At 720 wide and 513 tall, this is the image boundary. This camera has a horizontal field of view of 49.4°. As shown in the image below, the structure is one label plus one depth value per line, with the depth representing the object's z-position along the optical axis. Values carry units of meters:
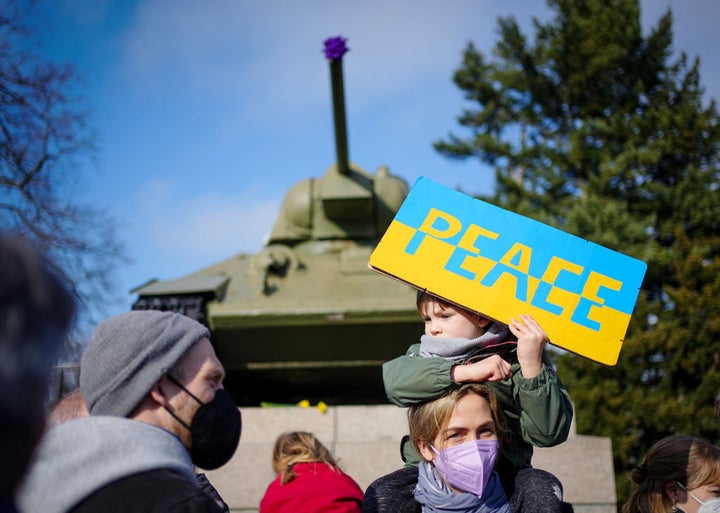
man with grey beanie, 1.56
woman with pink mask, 2.53
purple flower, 6.88
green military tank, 7.70
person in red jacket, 3.69
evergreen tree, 14.72
